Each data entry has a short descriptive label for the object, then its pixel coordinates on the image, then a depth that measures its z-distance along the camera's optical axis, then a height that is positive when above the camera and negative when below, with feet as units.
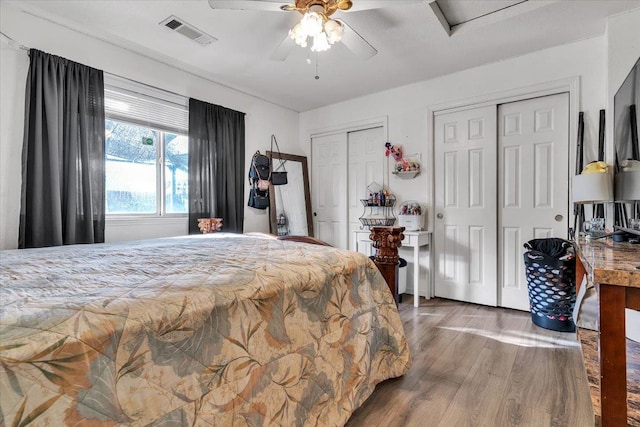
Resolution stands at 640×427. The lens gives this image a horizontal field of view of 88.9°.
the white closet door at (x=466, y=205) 10.25 +0.09
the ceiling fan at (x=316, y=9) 5.83 +3.64
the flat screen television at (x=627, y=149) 5.58 +1.10
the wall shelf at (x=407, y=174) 11.61 +1.22
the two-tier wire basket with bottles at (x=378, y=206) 11.82 +0.08
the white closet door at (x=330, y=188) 13.82 +0.90
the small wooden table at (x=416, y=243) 10.43 -1.18
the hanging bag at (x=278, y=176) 12.90 +1.27
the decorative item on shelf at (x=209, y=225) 10.27 -0.51
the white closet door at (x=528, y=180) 9.19 +0.82
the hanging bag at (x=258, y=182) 12.48 +1.02
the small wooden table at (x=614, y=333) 2.97 -1.16
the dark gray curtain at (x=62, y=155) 7.34 +1.29
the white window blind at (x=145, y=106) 8.88 +3.03
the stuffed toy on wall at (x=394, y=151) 11.94 +2.10
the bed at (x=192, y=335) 1.99 -1.05
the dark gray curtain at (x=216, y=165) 10.56 +1.50
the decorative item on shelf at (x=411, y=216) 11.03 -0.27
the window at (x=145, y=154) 9.04 +1.64
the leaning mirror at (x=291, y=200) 13.37 +0.36
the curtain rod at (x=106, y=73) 7.10 +3.63
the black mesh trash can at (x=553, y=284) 7.85 -1.88
